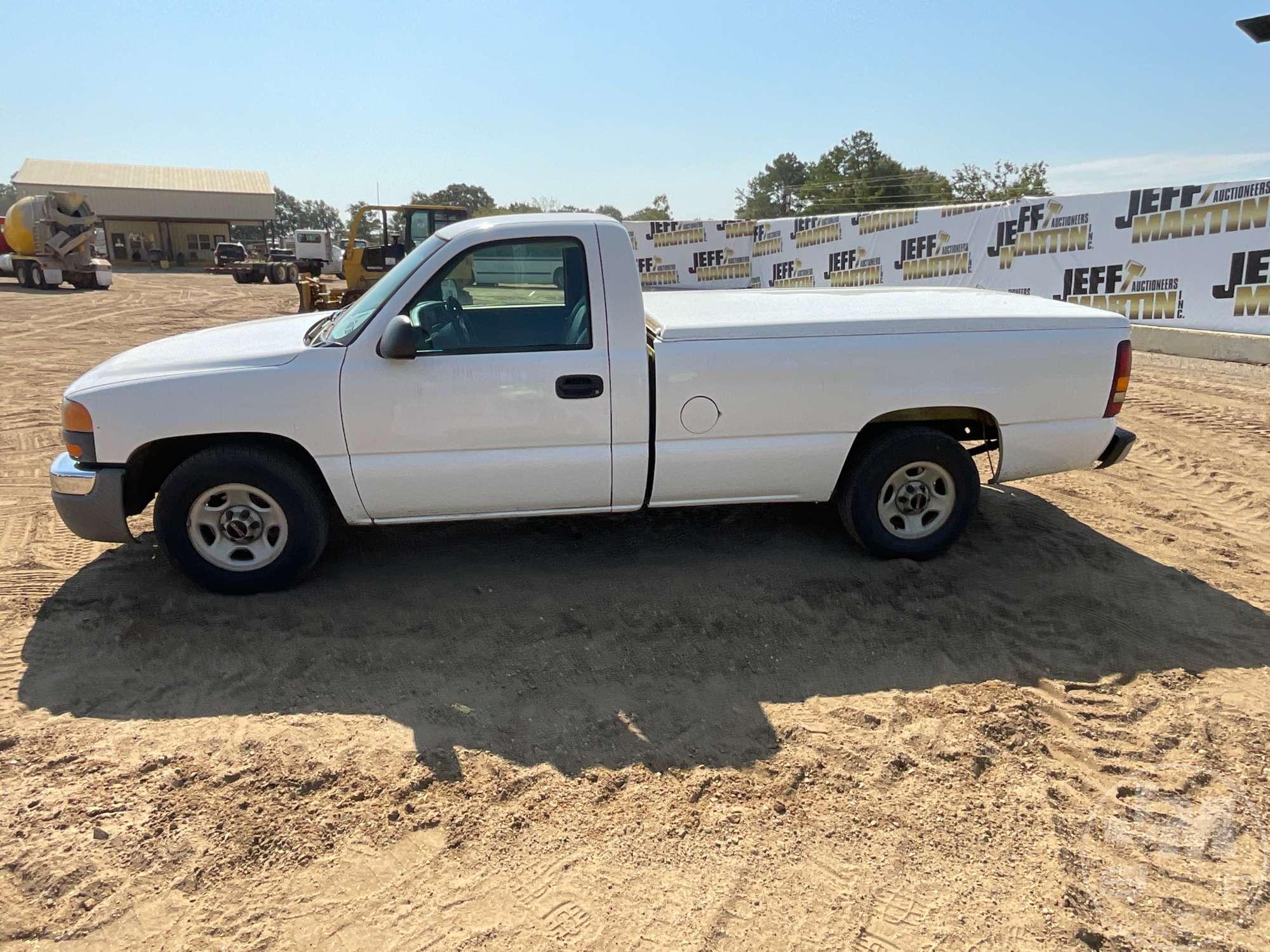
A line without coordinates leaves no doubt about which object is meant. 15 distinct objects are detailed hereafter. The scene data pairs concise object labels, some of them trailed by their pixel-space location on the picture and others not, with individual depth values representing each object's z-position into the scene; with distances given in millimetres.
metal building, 56906
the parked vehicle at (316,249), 38250
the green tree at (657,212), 79450
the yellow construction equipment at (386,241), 17828
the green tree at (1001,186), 66125
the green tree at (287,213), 130625
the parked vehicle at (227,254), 46106
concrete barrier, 11734
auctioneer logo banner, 12141
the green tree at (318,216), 139438
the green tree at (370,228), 20734
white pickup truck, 4168
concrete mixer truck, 26156
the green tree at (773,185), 92062
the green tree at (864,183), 65438
